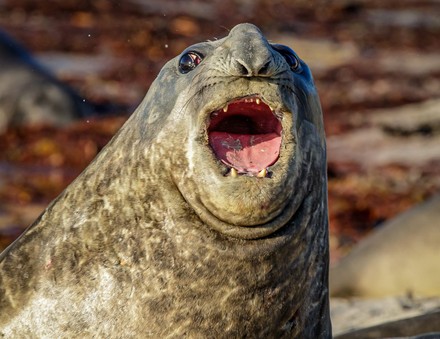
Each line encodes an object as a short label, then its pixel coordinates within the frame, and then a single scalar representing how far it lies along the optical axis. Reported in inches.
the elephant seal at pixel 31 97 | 1246.9
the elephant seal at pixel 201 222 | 292.2
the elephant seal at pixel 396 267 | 625.9
